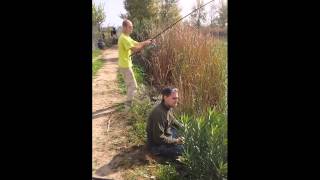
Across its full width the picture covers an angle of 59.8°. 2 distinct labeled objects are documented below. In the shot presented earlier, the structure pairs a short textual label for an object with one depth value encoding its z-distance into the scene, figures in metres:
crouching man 2.43
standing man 2.56
